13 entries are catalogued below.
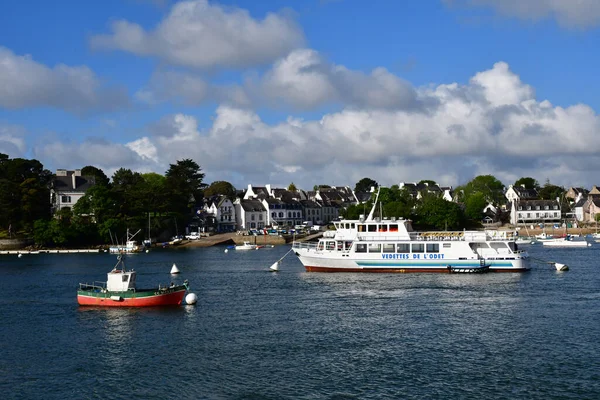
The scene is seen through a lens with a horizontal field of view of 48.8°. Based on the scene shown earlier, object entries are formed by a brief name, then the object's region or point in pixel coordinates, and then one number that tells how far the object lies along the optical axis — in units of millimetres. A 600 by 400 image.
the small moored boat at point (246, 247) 147762
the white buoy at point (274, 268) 89188
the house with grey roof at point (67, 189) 170500
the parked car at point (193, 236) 169588
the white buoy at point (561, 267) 81688
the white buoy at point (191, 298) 57719
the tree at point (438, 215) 175375
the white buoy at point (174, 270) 89281
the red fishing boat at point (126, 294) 56375
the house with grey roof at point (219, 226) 198500
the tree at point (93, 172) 191600
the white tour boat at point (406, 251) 79000
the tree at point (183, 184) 174062
